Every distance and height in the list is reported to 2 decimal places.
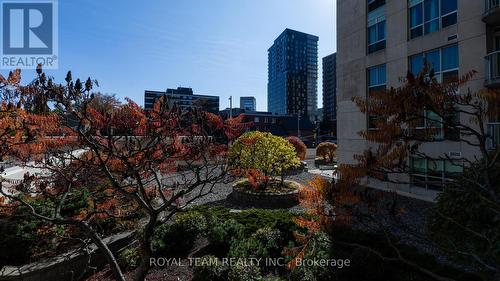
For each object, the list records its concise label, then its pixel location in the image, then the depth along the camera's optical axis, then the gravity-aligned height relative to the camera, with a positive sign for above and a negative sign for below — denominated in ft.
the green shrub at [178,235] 19.19 -7.04
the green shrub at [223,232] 19.31 -6.82
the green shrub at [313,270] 14.38 -7.18
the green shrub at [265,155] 36.11 -2.10
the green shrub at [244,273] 14.12 -7.11
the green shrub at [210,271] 14.66 -7.21
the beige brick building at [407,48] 32.73 +13.52
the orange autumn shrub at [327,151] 84.07 -3.55
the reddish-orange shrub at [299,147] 63.21 -1.74
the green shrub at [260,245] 17.22 -7.12
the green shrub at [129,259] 17.93 -7.99
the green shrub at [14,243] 16.72 -6.49
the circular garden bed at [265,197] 35.19 -7.66
